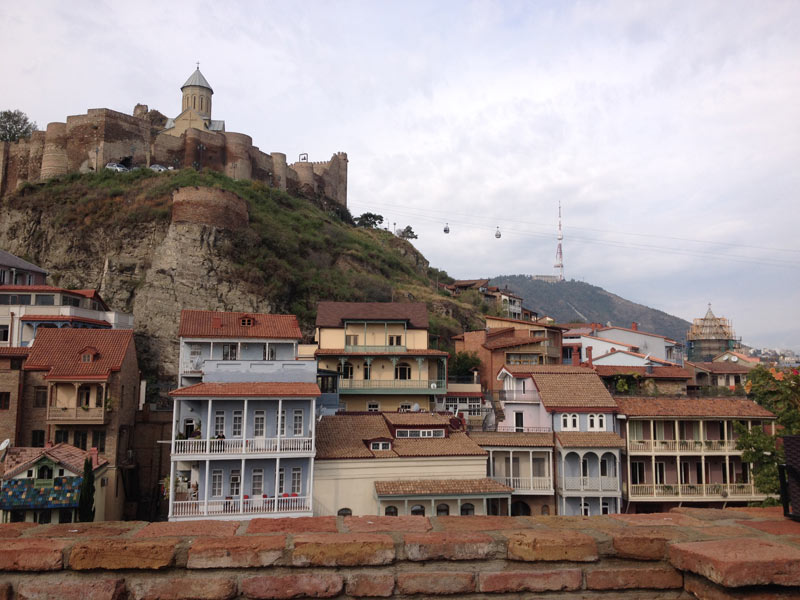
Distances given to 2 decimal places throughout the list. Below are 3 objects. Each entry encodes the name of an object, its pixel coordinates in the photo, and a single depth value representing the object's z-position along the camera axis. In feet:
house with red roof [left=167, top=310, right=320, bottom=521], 76.38
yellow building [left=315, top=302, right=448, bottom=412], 118.01
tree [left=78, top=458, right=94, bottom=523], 78.79
